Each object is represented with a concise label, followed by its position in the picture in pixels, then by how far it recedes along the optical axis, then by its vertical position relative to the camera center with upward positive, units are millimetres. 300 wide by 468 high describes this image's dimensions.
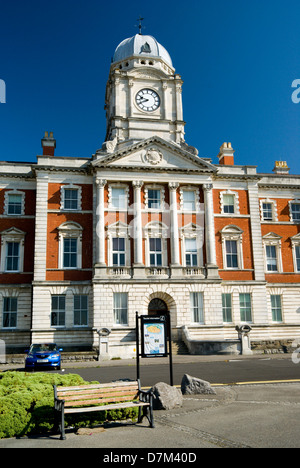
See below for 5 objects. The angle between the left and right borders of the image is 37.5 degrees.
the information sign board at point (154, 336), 14047 -348
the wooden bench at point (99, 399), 9562 -1606
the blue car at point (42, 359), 23906 -1653
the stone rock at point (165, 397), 11547 -1881
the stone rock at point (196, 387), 13656 -1910
